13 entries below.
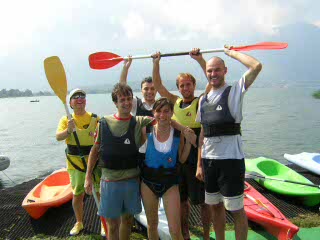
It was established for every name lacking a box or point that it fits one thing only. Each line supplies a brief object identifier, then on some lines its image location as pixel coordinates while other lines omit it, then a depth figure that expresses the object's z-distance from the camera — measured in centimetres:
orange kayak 488
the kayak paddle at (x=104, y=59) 441
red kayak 374
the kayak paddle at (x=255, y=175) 589
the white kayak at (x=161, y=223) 375
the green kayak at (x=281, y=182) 512
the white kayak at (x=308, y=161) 721
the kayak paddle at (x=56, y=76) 408
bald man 278
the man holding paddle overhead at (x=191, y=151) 333
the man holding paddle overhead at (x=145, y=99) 375
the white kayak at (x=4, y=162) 1015
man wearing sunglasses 383
